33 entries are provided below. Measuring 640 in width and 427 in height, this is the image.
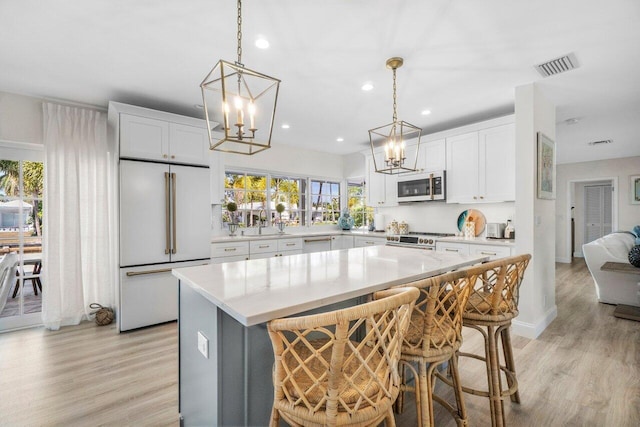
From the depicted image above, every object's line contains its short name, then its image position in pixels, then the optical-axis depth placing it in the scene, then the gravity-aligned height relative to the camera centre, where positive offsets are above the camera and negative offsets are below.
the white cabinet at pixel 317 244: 4.97 -0.56
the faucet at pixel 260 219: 5.01 -0.13
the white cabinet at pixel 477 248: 3.32 -0.46
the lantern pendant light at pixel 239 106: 1.39 +1.22
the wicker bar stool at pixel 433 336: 1.29 -0.57
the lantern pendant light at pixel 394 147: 2.39 +0.50
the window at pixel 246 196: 4.86 +0.25
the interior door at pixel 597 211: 7.78 -0.06
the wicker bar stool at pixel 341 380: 0.88 -0.56
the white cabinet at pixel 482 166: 3.63 +0.56
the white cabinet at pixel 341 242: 5.32 -0.56
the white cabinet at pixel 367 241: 4.85 -0.50
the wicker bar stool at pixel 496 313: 1.65 -0.59
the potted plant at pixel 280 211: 5.13 -0.01
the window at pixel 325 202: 5.87 +0.17
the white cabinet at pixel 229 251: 3.88 -0.53
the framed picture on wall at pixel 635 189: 6.55 +0.41
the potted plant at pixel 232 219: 4.53 -0.12
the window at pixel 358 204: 6.16 +0.13
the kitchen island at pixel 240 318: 1.20 -0.49
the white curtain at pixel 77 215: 3.23 -0.03
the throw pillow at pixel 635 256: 3.62 -0.57
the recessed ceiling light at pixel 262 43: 2.21 +1.24
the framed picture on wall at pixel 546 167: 3.04 +0.44
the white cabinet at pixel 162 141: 3.19 +0.79
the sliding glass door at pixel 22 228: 3.24 -0.17
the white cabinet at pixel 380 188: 5.01 +0.38
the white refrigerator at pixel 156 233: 3.18 -0.23
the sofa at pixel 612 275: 3.86 -0.87
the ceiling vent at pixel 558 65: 2.48 +1.22
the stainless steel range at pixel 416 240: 4.11 -0.43
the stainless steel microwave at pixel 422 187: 4.29 +0.34
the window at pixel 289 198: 5.32 +0.23
